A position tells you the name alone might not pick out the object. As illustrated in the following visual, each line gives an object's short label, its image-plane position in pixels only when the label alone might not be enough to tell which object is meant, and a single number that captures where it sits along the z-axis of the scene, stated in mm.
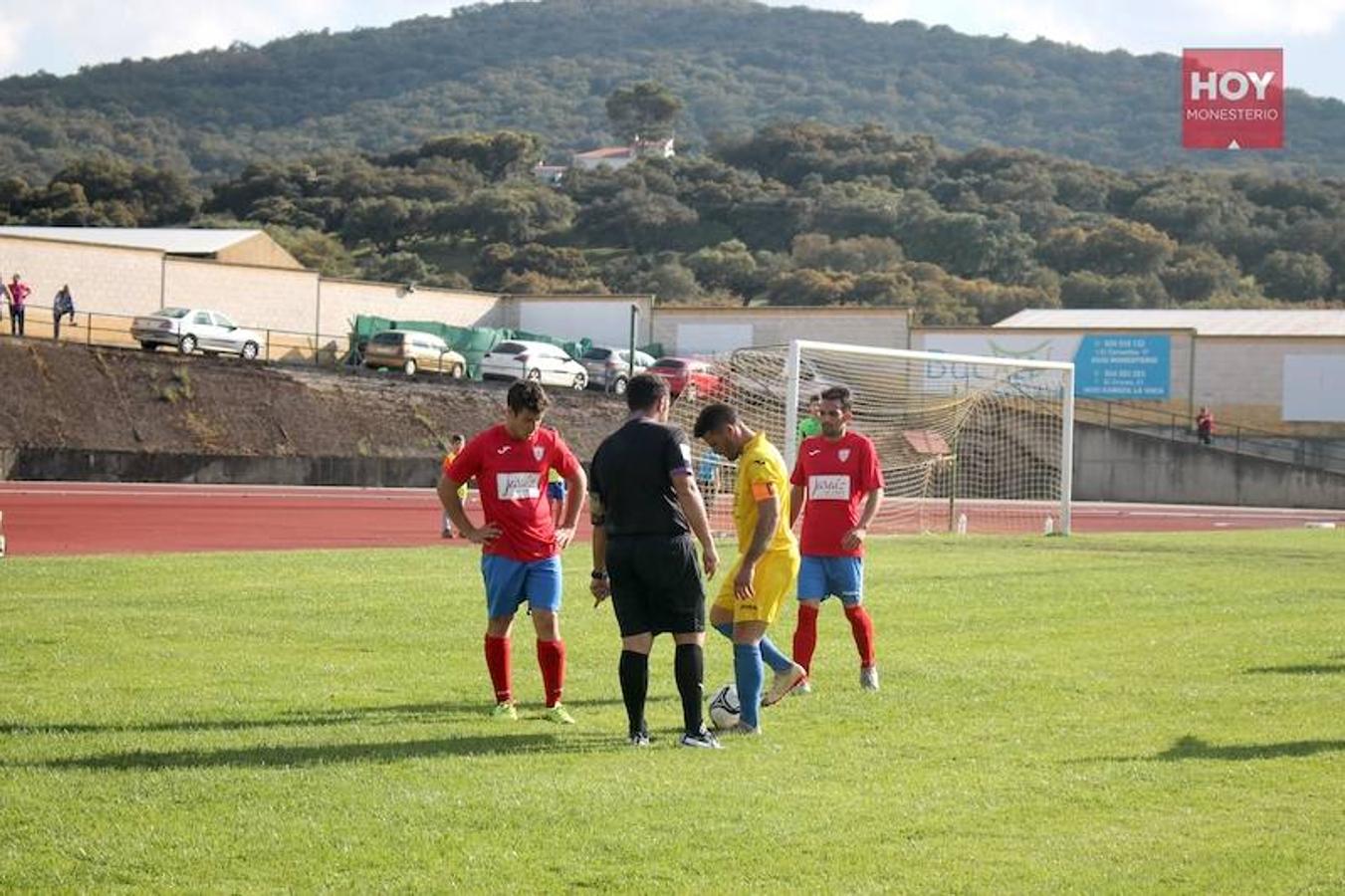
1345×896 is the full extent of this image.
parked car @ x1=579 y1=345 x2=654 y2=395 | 62344
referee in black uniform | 10492
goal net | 33219
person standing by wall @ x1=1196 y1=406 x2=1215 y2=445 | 58281
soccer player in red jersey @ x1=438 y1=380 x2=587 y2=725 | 11398
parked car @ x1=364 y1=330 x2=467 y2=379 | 59375
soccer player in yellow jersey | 10820
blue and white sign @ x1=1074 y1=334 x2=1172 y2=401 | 63188
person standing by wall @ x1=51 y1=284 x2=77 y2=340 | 52531
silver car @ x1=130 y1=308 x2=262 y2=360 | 54375
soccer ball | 11047
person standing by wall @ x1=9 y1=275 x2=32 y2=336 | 51281
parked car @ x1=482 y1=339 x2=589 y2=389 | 61344
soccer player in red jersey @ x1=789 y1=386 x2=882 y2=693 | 12945
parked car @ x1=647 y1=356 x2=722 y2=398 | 55656
